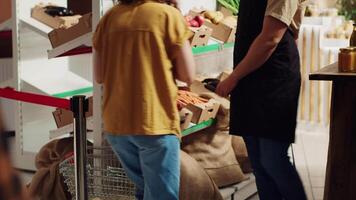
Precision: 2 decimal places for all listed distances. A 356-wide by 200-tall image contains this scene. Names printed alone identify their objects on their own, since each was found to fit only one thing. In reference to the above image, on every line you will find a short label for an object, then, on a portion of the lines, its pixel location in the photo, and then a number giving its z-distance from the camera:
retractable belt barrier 2.49
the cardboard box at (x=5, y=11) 5.53
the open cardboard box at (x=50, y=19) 3.81
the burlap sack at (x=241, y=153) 4.05
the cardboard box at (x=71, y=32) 3.25
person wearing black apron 2.60
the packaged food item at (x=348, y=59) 2.73
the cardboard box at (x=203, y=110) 3.48
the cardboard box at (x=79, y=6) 4.31
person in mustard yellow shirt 2.26
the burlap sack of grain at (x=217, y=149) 3.68
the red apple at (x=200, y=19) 3.79
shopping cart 3.16
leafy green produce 4.49
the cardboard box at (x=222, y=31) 3.99
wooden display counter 2.71
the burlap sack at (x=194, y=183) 3.25
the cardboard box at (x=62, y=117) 3.48
